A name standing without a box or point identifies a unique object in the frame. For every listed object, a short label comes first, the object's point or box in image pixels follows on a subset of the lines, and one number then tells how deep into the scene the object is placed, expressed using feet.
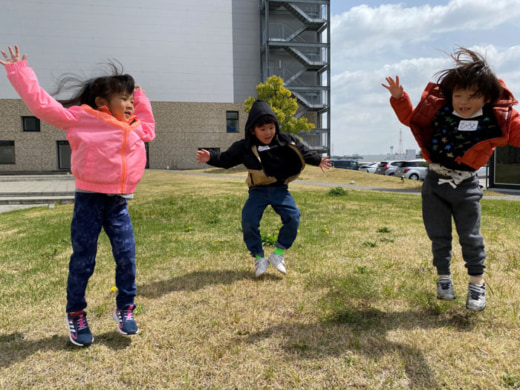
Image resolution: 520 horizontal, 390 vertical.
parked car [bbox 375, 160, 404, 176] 110.22
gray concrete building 119.96
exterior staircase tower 129.08
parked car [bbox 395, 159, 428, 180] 99.09
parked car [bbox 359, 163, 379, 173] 131.95
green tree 111.55
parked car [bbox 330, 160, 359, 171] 135.44
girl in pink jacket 8.62
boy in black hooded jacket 13.28
